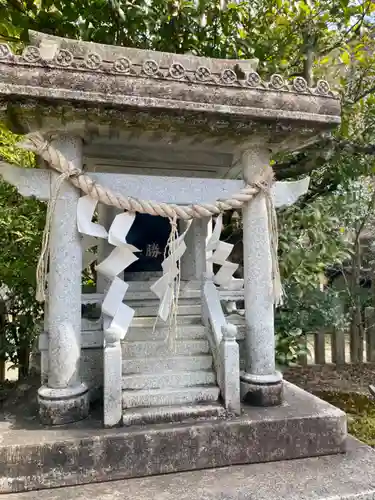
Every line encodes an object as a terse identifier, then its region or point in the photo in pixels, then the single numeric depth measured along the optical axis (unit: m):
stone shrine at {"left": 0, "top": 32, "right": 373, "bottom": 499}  2.70
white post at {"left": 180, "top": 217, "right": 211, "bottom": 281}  4.33
